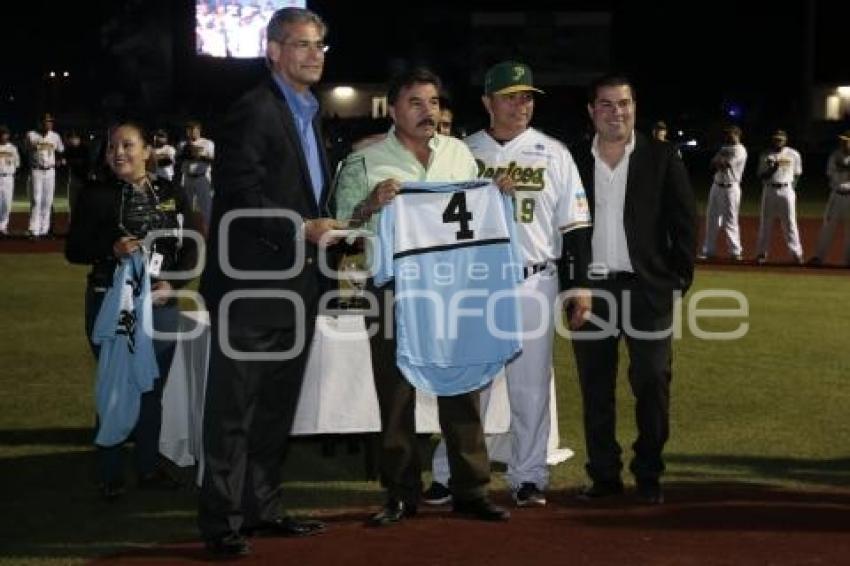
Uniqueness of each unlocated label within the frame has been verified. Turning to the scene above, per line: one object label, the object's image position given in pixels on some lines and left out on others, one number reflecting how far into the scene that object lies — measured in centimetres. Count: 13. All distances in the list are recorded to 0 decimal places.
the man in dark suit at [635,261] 796
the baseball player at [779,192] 2325
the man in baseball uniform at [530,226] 781
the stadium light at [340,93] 7575
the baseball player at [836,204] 2275
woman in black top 802
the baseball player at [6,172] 2752
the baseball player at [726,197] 2394
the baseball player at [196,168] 2775
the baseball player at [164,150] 2721
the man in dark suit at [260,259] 674
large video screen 5188
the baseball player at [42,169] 2728
